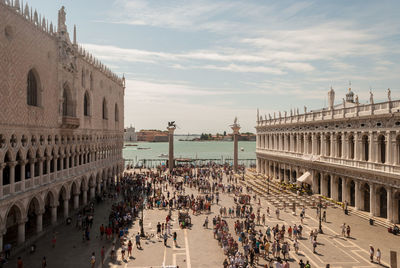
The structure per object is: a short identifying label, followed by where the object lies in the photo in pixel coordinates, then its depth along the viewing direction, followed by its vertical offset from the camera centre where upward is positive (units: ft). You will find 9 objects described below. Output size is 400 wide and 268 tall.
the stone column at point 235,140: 202.59 -2.53
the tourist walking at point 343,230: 79.05 -23.30
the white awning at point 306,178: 120.88 -16.01
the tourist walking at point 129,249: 67.67 -23.86
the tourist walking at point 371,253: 63.87 -23.62
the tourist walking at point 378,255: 62.80 -23.47
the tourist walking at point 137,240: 72.90 -23.58
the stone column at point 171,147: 201.77 -6.48
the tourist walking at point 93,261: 61.41 -24.04
